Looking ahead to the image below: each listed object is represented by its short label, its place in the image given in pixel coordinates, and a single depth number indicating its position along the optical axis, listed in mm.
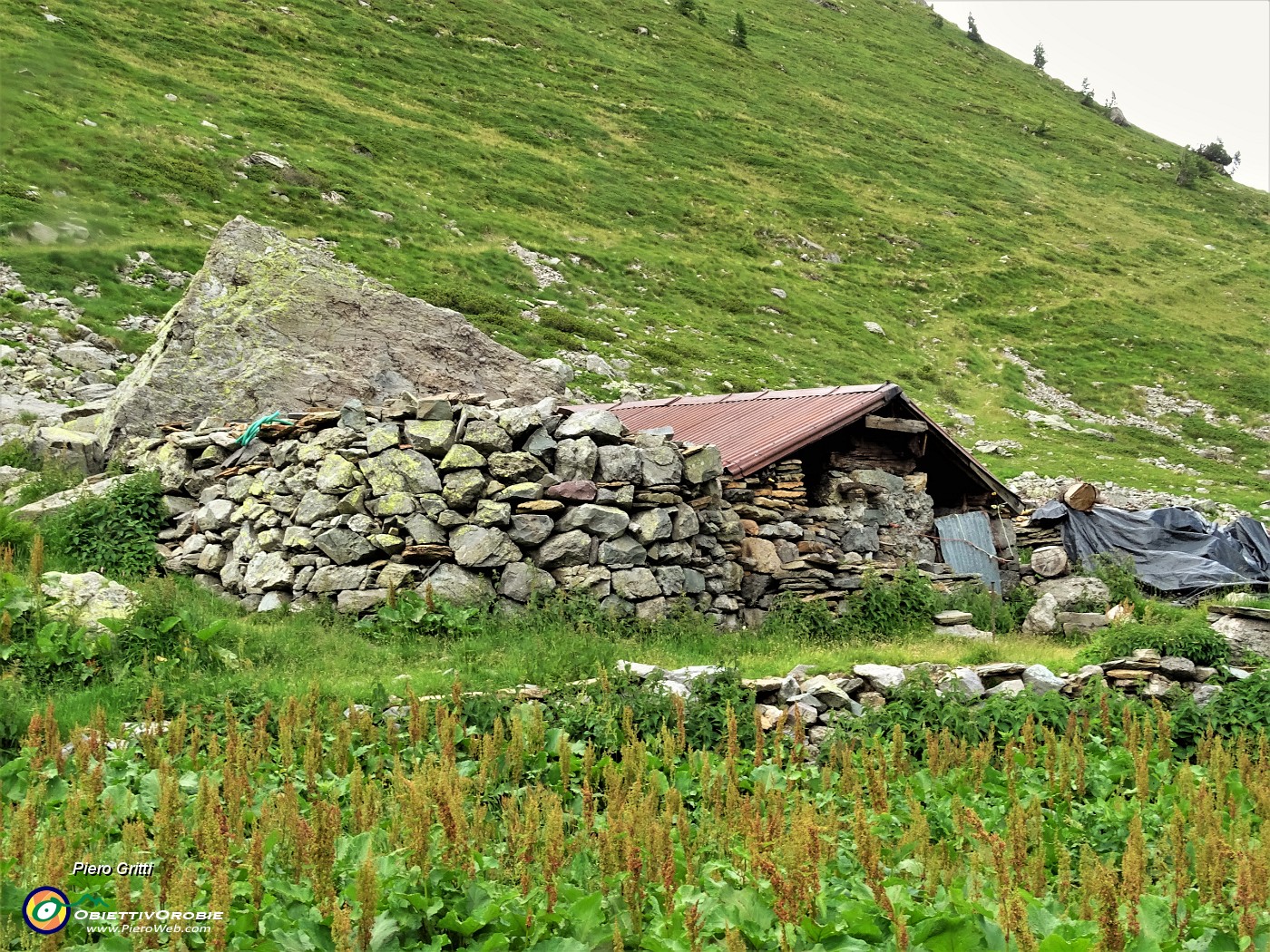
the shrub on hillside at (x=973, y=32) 113688
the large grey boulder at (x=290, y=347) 17031
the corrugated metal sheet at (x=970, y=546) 18188
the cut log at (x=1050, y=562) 19203
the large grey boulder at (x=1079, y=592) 17406
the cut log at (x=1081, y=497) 20406
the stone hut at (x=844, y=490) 15594
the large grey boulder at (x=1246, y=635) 13125
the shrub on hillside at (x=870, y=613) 14781
